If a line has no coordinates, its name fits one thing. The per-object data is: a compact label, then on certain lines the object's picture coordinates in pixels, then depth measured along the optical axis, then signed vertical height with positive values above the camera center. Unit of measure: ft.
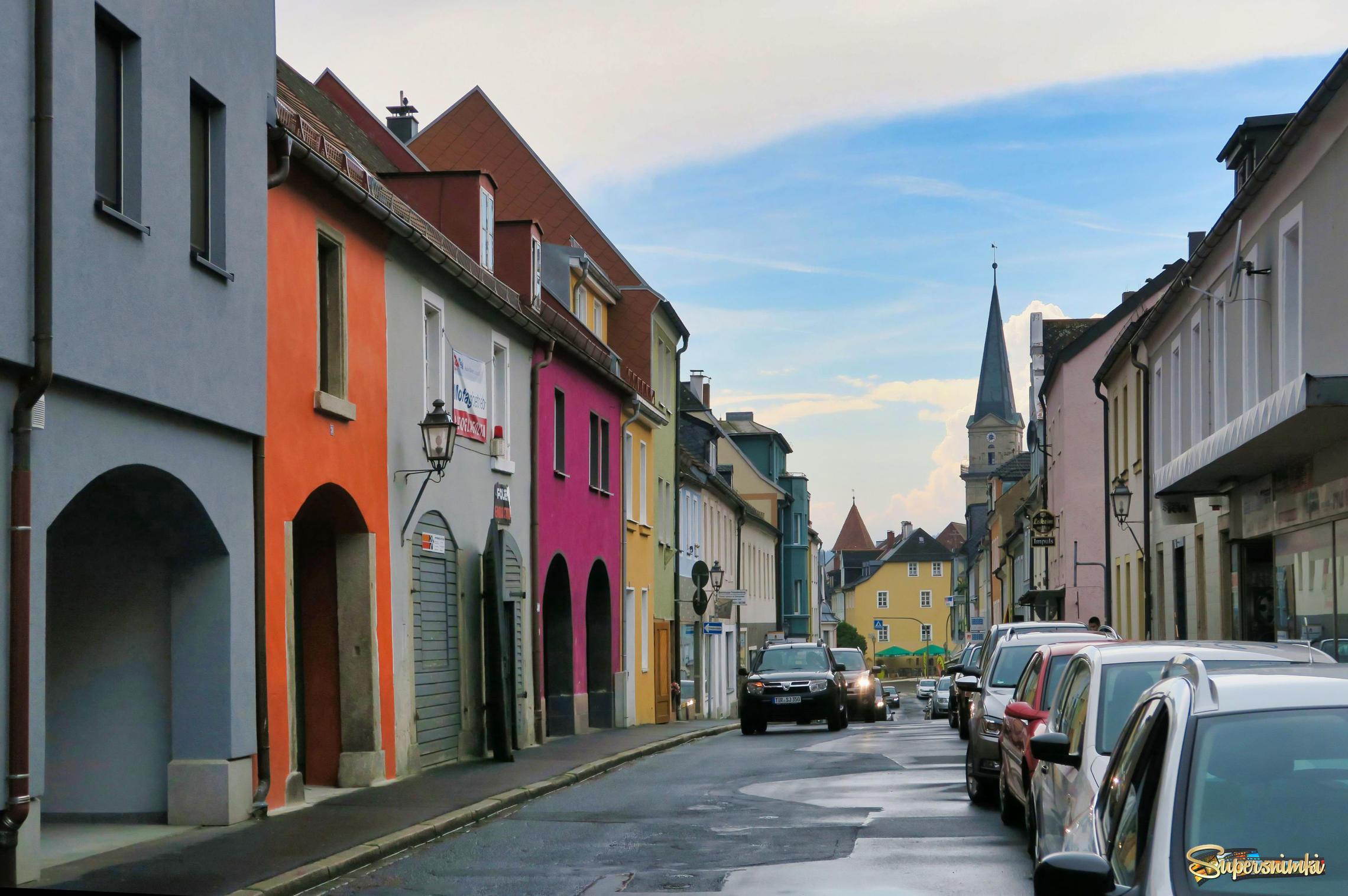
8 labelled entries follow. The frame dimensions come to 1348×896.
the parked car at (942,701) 159.02 -15.89
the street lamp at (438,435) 57.11 +4.24
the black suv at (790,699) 95.30 -9.19
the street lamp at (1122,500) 95.40 +2.63
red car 34.35 -3.97
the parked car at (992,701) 44.34 -4.79
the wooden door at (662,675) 120.16 -9.70
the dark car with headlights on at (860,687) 126.21 -11.36
